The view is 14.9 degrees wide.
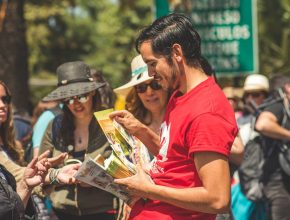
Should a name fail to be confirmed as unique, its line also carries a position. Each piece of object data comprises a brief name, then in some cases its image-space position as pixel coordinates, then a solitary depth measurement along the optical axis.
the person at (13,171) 5.67
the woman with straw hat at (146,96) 7.91
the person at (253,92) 13.72
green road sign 17.35
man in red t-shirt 4.99
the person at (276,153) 9.68
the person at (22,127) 10.98
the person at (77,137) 7.76
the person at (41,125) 9.24
